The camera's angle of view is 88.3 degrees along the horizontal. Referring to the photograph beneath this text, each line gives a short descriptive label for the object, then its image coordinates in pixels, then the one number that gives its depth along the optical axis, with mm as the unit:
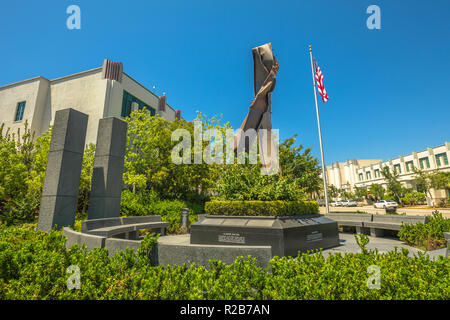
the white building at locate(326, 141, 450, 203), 46278
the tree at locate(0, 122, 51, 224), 10758
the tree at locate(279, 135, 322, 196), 24406
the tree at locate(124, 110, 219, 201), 17375
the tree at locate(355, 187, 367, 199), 62659
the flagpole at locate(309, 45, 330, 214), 17870
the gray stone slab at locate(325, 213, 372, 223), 10797
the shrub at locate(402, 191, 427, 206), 43156
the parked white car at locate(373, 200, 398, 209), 38875
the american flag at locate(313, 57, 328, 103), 17969
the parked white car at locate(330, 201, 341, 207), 59516
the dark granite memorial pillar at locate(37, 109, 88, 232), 8930
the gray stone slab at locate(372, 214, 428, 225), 8898
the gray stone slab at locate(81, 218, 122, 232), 8263
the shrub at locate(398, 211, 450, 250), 7102
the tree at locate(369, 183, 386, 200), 55938
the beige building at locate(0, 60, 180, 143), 20625
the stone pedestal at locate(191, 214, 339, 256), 6305
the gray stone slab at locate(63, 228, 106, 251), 4976
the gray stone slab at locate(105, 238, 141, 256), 4426
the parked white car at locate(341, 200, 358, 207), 55038
